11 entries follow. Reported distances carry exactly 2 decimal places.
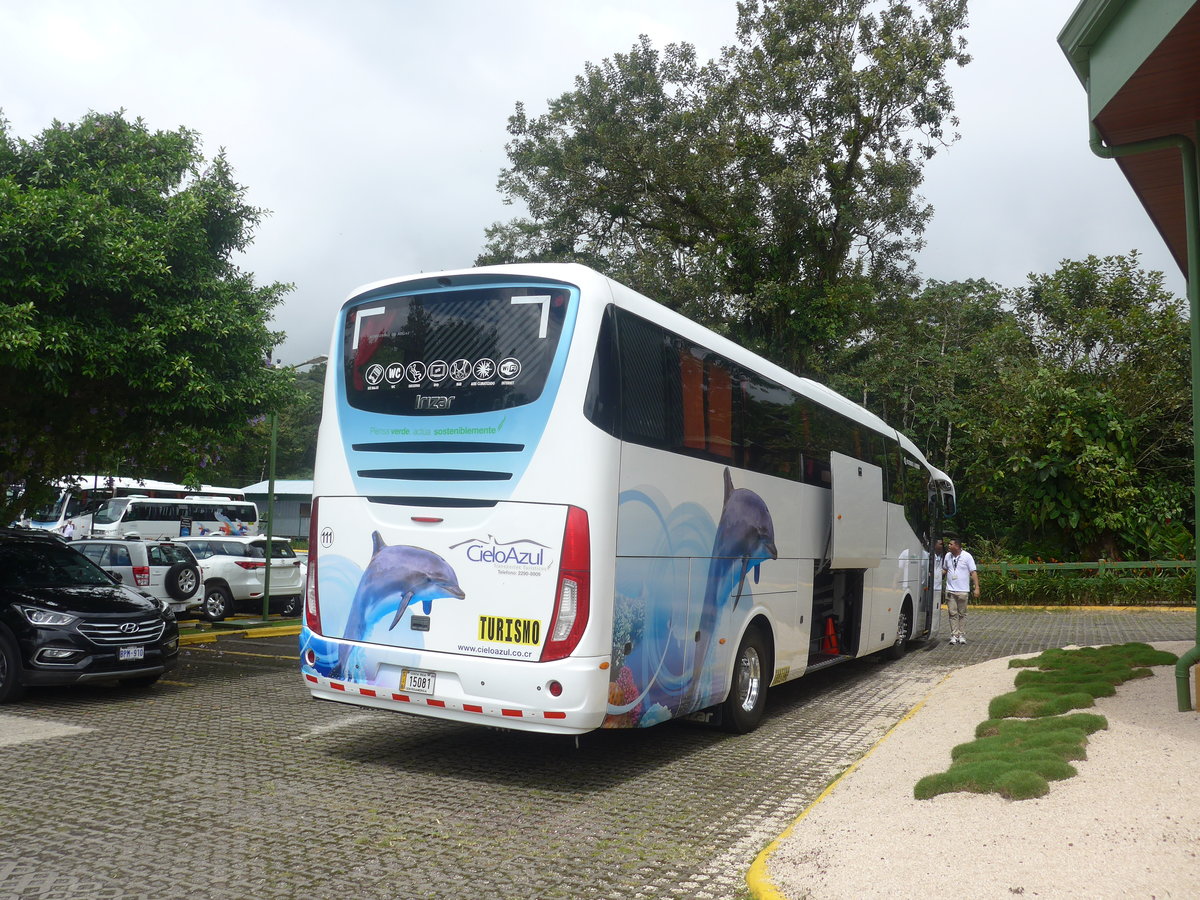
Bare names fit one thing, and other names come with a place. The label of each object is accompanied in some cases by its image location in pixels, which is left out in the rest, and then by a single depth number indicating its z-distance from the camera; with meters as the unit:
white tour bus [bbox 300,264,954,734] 7.09
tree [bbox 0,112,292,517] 10.77
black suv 10.18
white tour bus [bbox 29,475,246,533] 33.22
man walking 17.77
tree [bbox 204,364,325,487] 62.06
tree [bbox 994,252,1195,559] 26.41
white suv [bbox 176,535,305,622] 20.92
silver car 18.34
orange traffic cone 12.14
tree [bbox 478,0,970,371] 25.02
